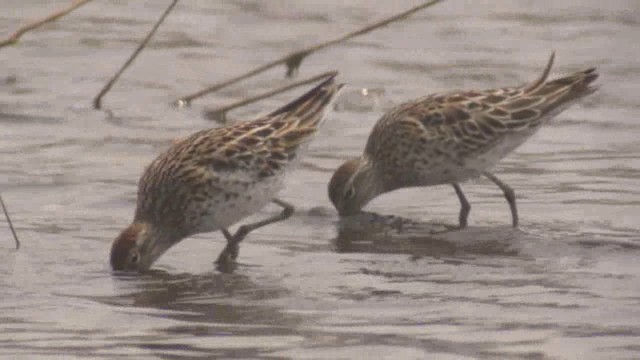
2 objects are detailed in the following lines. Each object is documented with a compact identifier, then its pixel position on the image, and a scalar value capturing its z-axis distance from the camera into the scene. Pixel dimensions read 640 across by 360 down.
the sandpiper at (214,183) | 12.35
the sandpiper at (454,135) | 14.02
